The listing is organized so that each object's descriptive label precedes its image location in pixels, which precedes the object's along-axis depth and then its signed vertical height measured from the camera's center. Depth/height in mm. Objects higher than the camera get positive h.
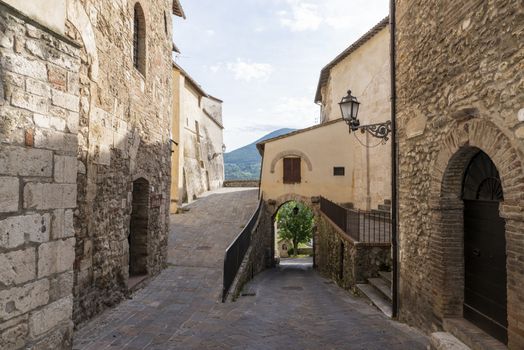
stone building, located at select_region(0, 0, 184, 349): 2670 +277
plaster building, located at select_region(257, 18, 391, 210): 14906 +1475
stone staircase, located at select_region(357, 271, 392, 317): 6454 -2313
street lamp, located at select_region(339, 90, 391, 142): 7195 +1487
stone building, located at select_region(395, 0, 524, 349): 3094 +170
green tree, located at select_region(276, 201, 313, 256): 31875 -4053
